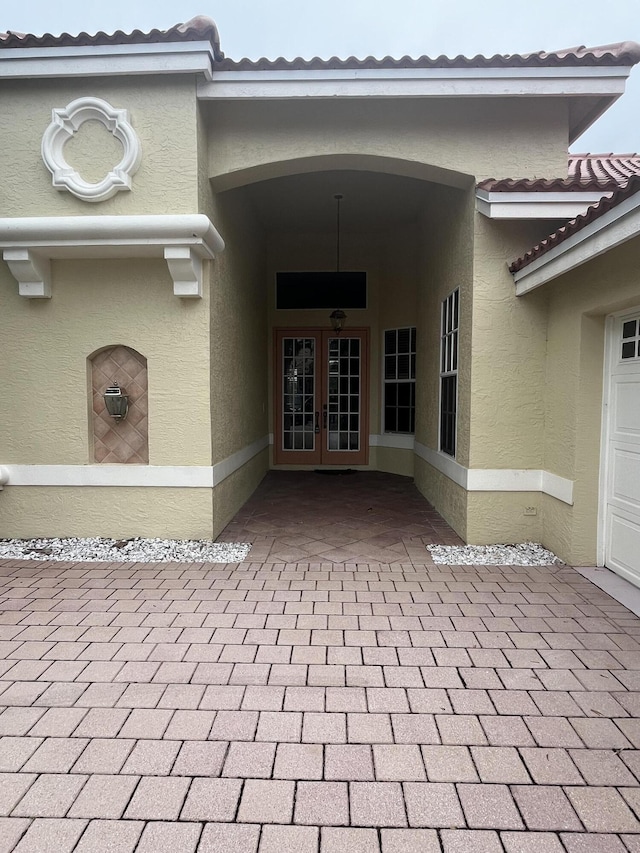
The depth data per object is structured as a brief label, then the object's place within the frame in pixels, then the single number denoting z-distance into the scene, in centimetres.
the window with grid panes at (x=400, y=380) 869
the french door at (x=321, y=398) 946
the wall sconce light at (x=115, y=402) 491
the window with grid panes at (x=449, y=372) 575
